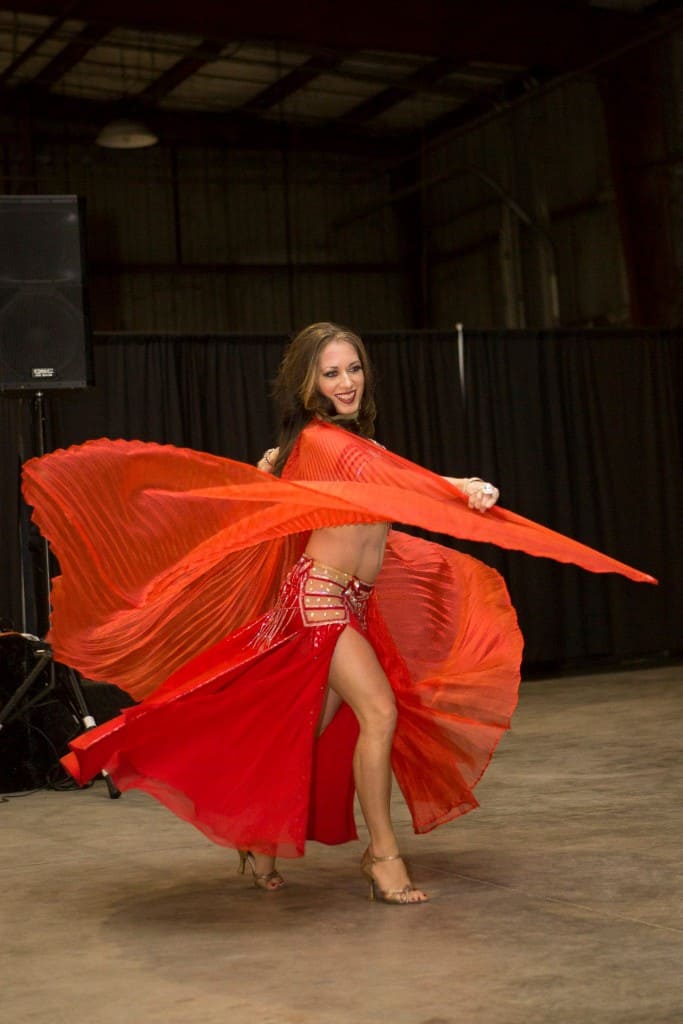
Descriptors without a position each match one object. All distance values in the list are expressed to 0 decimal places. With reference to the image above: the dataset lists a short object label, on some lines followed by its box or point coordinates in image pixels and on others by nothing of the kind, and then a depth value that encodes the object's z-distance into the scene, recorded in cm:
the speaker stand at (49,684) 487
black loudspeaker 507
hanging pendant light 1062
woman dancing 302
